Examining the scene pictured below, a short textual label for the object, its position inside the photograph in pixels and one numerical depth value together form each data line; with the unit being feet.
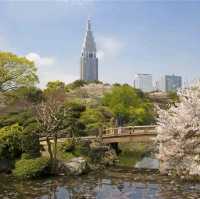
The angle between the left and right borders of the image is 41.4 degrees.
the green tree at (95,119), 120.07
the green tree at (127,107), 163.67
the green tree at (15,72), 113.86
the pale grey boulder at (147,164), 93.59
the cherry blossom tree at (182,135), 53.61
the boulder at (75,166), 78.23
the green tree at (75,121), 101.66
